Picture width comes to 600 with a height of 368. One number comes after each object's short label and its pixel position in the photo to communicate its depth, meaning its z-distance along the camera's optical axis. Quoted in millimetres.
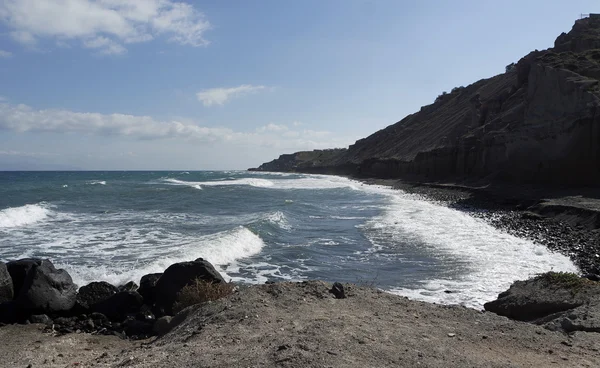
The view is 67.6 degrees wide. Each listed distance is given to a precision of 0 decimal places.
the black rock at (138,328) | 9219
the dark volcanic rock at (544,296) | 8367
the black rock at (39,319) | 9910
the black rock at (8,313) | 9914
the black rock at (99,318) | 10008
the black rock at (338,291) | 8531
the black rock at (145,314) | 10117
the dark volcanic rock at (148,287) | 11032
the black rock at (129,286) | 12000
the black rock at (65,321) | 9774
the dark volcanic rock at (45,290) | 10203
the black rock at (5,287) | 10820
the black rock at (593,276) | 11623
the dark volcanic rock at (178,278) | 10328
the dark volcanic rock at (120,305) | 10443
